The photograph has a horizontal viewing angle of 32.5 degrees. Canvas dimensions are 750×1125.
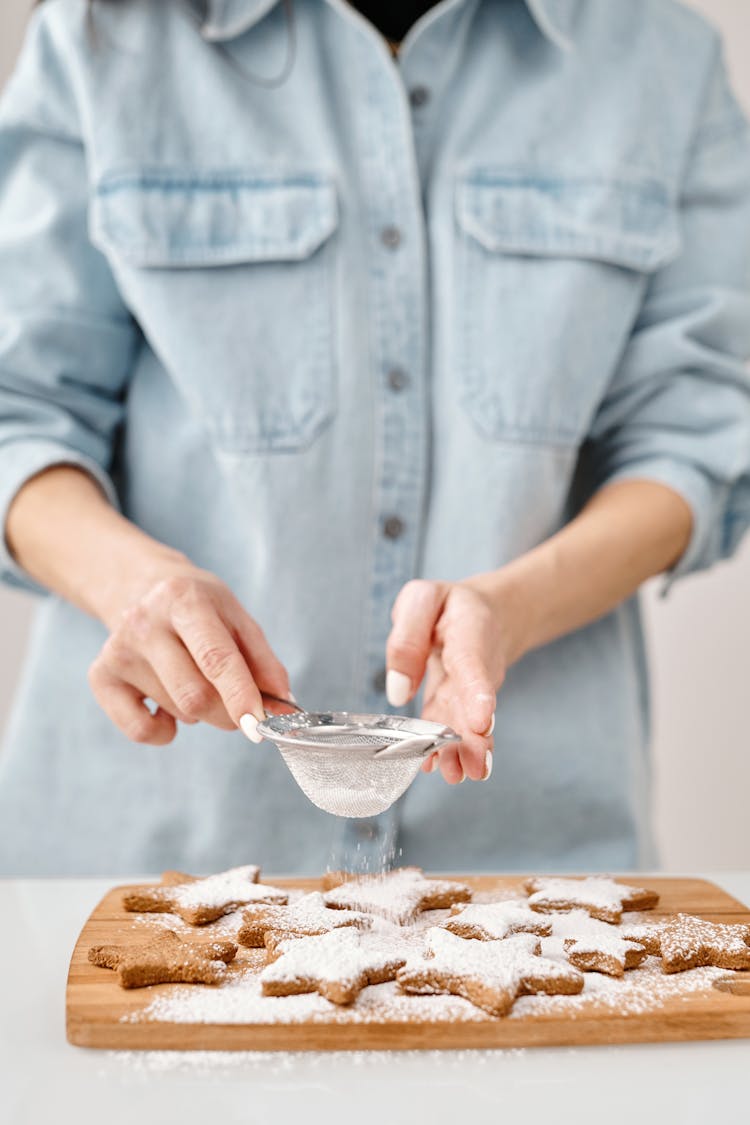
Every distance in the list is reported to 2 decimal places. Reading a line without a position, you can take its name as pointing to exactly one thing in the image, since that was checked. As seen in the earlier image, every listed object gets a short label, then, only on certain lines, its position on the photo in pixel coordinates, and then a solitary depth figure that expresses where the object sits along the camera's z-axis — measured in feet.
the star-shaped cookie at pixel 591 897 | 3.12
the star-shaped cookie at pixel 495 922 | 2.89
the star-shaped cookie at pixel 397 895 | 3.11
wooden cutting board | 2.44
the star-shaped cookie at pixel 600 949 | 2.74
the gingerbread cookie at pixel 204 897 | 3.08
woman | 3.95
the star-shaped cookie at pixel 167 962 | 2.64
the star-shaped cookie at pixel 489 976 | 2.52
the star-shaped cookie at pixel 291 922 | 2.89
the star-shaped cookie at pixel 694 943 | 2.78
